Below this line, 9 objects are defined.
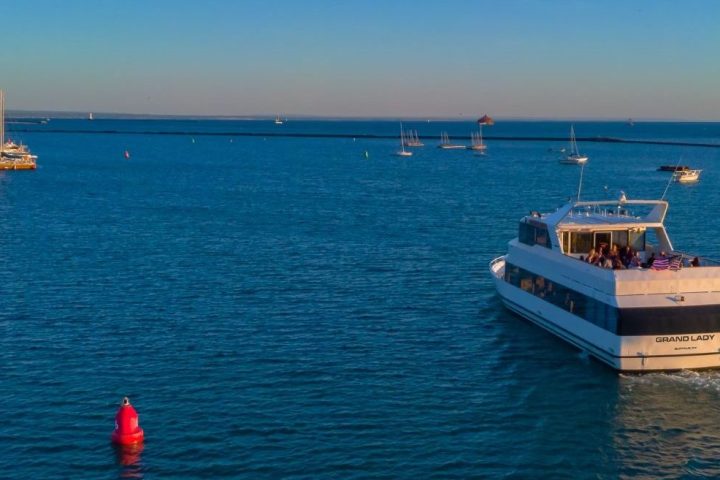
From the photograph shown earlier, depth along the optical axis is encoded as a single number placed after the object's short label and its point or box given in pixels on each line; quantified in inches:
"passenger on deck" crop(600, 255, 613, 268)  1317.7
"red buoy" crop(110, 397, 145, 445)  963.3
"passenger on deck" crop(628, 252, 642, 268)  1333.7
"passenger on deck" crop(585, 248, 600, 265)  1356.4
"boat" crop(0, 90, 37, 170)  5516.7
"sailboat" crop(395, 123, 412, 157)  7465.6
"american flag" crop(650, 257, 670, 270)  1235.9
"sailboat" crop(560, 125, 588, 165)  6289.4
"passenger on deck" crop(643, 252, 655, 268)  1305.2
